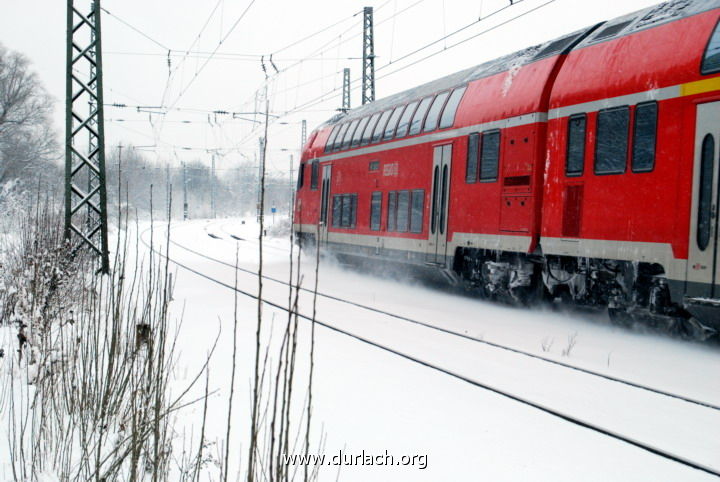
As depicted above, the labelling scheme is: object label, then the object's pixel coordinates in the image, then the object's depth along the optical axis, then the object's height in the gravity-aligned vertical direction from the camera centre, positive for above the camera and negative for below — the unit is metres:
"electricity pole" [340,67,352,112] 26.30 +6.40
